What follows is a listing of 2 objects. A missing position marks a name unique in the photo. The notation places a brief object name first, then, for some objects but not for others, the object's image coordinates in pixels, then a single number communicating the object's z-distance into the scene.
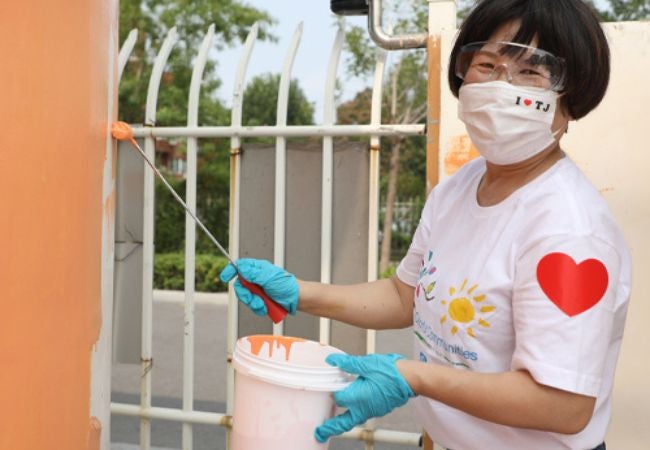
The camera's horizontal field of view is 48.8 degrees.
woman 1.24
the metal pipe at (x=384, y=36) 2.53
